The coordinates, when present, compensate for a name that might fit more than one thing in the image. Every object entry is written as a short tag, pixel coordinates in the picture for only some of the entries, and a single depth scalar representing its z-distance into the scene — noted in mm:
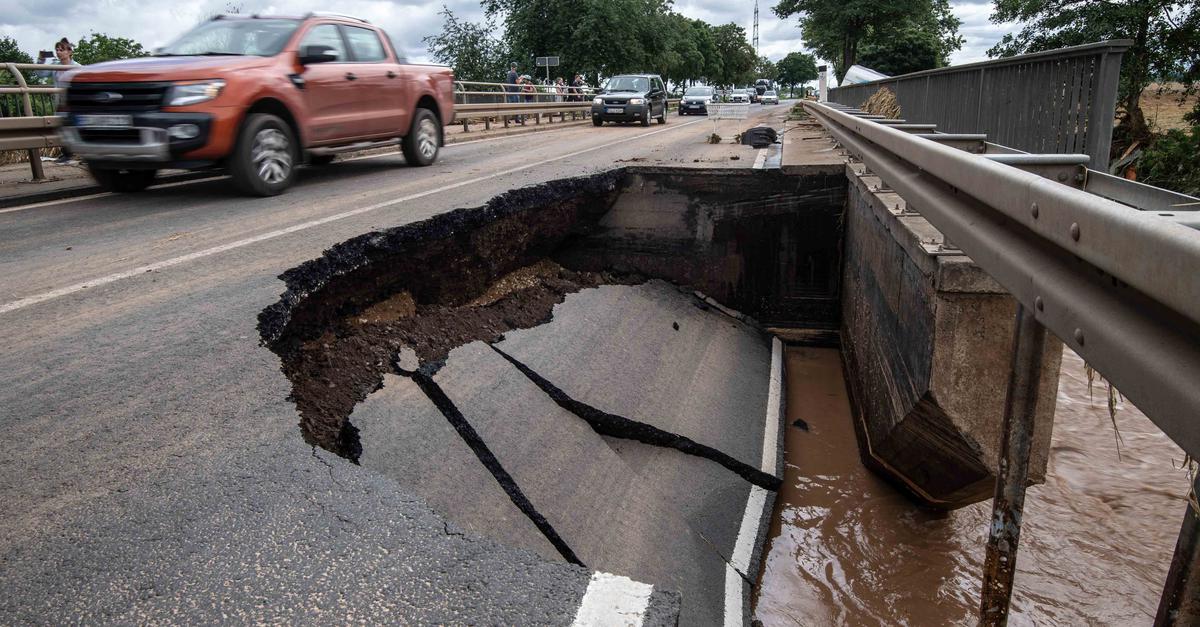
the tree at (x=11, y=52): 55138
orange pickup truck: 7477
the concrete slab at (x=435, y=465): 3578
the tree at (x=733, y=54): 132000
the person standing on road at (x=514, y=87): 26122
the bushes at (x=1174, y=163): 11258
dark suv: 24609
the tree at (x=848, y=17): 41812
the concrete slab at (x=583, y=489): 4051
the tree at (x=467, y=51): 38031
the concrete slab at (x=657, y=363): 5629
